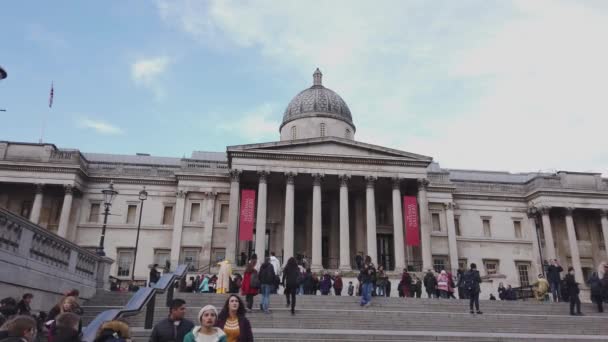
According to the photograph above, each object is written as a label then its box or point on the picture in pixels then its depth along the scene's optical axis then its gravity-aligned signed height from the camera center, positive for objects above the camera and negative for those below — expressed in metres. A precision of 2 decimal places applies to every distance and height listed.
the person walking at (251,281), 14.06 +0.55
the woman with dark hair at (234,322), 5.79 -0.26
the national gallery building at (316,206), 32.50 +7.11
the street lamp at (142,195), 27.95 +5.95
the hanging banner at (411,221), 31.22 +5.26
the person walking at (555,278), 20.98 +1.15
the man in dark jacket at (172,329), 5.65 -0.35
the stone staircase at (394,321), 11.88 -0.53
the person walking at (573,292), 16.95 +0.46
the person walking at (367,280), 16.65 +0.77
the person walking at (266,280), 14.17 +0.59
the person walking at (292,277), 14.08 +0.70
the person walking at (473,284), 15.71 +0.62
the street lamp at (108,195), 21.45 +4.60
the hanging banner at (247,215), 30.33 +5.32
